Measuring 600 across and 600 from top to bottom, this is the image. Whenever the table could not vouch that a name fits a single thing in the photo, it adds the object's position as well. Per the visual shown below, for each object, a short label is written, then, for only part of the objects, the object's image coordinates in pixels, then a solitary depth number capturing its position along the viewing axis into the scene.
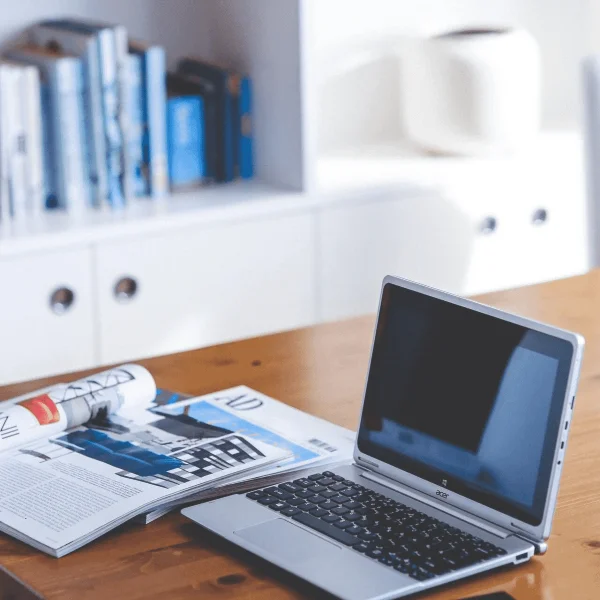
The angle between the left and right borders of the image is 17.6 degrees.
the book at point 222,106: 4.28
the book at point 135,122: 4.04
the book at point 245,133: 4.31
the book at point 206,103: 4.28
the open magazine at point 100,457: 1.75
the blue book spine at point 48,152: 3.99
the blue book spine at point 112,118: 3.96
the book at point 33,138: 3.88
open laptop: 1.61
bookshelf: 3.84
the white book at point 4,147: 3.84
